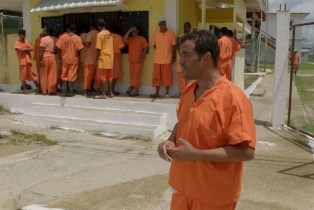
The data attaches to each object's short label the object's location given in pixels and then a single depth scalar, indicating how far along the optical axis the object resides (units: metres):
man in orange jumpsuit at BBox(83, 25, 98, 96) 9.48
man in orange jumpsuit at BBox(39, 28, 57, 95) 9.66
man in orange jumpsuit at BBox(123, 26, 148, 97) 9.47
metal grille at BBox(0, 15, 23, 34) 14.39
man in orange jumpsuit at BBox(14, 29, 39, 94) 10.15
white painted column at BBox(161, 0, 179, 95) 9.17
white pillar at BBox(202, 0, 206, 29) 8.51
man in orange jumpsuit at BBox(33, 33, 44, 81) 10.34
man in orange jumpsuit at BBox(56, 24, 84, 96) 9.37
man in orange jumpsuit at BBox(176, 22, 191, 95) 8.66
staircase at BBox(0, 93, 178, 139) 8.09
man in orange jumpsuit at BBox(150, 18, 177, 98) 8.96
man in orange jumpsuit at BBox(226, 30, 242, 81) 8.88
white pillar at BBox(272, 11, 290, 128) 8.18
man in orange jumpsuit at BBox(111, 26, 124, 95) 9.53
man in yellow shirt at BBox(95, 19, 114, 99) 8.97
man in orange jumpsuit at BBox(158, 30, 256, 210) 2.14
